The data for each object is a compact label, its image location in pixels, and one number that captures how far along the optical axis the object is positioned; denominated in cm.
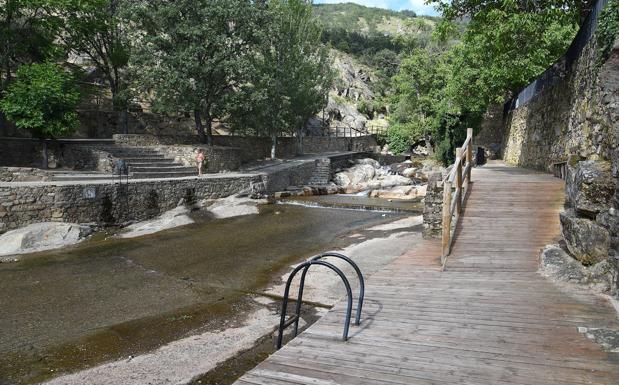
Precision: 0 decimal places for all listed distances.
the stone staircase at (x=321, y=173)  2943
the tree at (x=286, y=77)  2391
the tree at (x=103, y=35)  2370
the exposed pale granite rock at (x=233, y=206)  1775
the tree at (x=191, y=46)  2105
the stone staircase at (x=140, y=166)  1759
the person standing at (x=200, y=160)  2055
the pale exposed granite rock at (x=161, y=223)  1446
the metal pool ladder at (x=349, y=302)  417
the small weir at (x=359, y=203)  1936
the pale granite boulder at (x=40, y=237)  1195
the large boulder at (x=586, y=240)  536
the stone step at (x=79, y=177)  1674
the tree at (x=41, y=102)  1752
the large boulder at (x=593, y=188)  546
